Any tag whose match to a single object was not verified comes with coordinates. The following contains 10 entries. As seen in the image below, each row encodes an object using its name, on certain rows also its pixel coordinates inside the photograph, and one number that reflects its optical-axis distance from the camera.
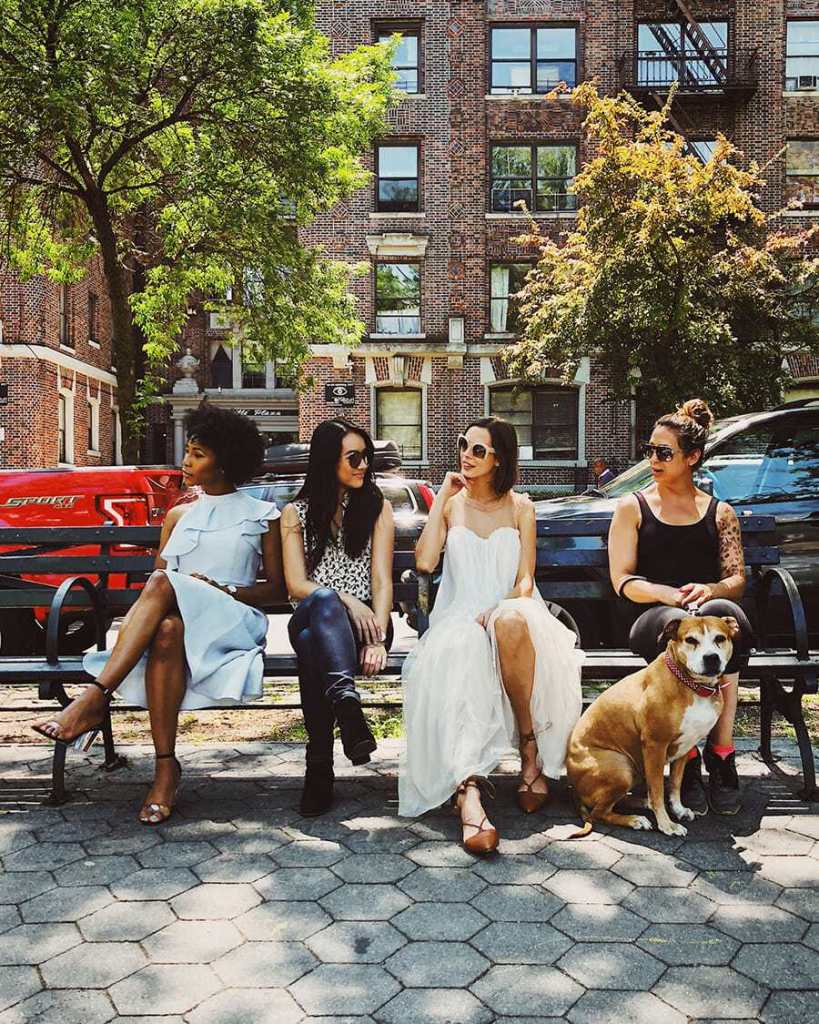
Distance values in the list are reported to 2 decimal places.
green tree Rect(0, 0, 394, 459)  11.35
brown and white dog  3.61
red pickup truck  9.06
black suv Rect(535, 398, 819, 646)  7.16
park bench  4.23
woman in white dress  3.80
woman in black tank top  4.16
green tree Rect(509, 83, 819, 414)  17.38
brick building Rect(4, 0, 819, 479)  25.89
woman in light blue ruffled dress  3.87
